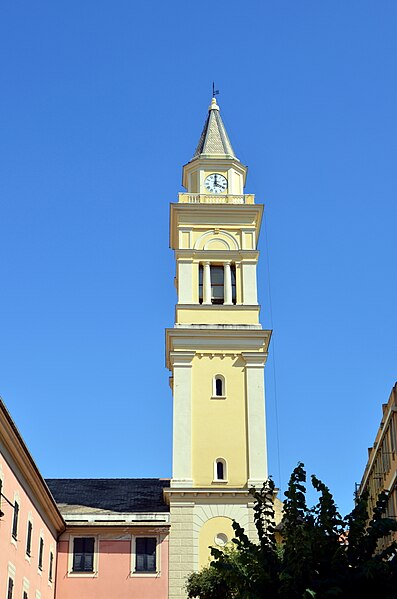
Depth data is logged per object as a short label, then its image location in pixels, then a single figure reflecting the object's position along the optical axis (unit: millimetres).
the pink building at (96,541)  39812
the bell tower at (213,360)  45750
